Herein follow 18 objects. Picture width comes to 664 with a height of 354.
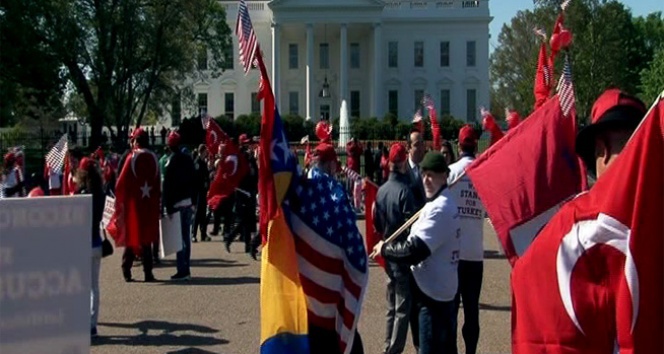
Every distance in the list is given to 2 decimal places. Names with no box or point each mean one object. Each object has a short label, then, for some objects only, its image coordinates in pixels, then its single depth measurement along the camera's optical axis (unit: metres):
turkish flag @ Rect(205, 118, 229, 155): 18.30
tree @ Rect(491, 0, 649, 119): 55.25
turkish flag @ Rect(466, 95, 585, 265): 4.01
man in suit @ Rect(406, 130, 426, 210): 8.00
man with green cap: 6.37
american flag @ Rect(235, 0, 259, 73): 6.28
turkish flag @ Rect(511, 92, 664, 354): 2.49
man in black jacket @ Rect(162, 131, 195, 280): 13.35
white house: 85.25
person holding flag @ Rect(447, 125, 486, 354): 8.09
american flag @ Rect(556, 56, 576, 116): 5.36
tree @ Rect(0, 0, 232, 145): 44.91
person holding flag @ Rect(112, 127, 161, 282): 12.65
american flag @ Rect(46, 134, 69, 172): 13.12
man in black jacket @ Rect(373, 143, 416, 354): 7.88
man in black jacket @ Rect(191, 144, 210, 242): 18.47
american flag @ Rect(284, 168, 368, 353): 6.09
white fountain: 47.88
